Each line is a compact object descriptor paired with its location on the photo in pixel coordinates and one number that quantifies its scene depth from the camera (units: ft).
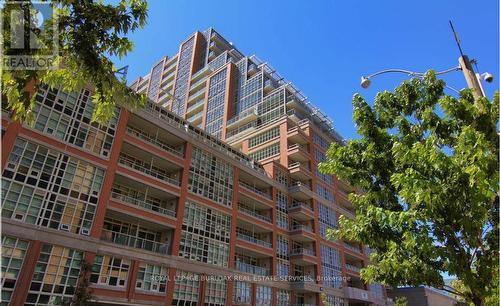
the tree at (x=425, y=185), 24.49
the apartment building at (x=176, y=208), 76.23
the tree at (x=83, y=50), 21.46
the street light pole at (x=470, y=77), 25.16
